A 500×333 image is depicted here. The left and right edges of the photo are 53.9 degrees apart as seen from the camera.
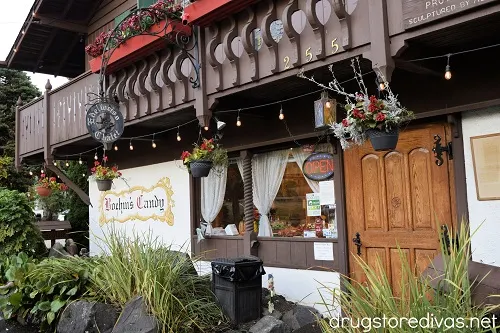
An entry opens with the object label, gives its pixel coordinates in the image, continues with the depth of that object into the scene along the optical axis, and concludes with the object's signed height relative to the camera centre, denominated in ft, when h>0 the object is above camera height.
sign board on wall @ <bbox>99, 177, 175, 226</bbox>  30.99 +0.70
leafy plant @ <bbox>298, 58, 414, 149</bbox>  15.08 +2.78
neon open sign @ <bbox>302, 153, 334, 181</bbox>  22.33 +1.91
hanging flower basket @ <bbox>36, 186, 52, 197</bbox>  35.65 +1.95
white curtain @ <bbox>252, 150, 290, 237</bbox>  24.48 +1.51
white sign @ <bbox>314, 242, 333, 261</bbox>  22.13 -1.97
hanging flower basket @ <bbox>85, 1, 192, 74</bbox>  21.98 +8.53
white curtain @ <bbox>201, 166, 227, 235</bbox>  27.40 +1.04
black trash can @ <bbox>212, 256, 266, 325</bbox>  18.31 -2.88
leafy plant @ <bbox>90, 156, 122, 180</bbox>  29.40 +2.54
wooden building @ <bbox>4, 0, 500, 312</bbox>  15.90 +4.55
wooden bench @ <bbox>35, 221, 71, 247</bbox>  40.06 -0.98
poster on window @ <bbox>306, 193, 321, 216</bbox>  22.86 +0.16
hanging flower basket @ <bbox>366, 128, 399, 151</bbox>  15.46 +2.13
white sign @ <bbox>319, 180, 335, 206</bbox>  22.22 +0.67
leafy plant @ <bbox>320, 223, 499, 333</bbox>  10.00 -2.08
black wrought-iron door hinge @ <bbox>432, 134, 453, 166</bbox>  18.29 +1.98
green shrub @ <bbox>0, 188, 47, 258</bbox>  26.25 -0.39
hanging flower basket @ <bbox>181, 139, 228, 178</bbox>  22.34 +2.46
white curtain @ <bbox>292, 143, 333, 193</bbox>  22.56 +2.55
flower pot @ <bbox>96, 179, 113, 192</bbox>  29.50 +1.91
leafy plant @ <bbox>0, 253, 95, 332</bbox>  18.90 -2.81
